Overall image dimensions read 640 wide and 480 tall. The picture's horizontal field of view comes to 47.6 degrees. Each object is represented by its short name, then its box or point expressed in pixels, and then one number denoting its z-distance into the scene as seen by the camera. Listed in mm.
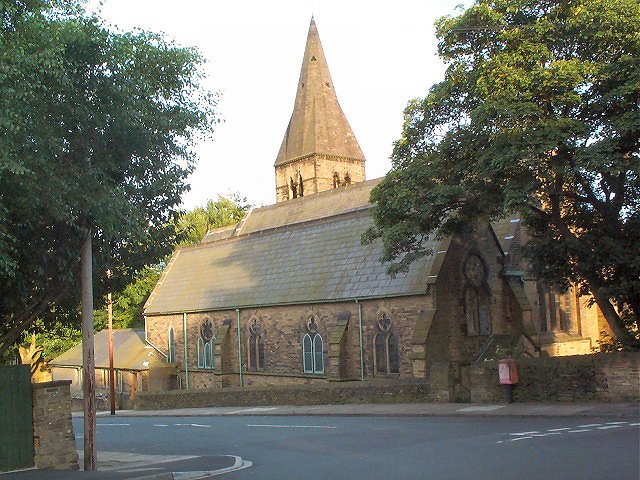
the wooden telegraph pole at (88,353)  13891
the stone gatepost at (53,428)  13867
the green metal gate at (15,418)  13438
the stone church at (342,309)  31938
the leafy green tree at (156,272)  63272
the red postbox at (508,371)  22125
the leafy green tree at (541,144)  19516
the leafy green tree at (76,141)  11125
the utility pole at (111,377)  38594
